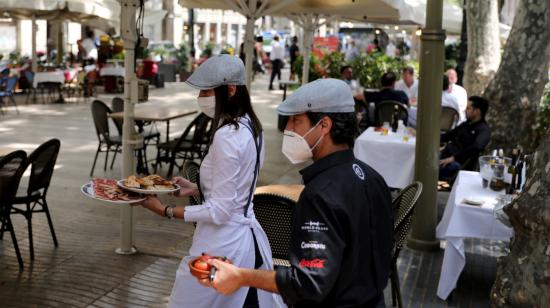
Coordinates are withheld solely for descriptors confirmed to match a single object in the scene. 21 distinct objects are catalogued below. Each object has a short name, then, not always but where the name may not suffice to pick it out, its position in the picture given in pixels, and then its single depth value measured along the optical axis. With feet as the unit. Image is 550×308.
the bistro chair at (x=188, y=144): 30.14
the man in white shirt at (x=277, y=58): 83.56
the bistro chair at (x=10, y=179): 18.04
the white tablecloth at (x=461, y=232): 18.19
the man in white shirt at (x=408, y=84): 44.04
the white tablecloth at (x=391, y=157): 28.45
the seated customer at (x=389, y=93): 37.73
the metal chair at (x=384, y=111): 36.27
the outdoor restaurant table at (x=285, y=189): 17.64
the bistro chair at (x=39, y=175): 19.86
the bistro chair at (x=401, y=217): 15.31
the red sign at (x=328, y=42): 120.69
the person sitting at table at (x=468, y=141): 26.71
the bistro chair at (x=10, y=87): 52.54
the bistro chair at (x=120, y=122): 32.78
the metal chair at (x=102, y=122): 31.17
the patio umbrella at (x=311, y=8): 27.20
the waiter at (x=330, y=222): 7.03
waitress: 10.17
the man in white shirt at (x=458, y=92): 38.80
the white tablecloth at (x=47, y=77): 57.77
